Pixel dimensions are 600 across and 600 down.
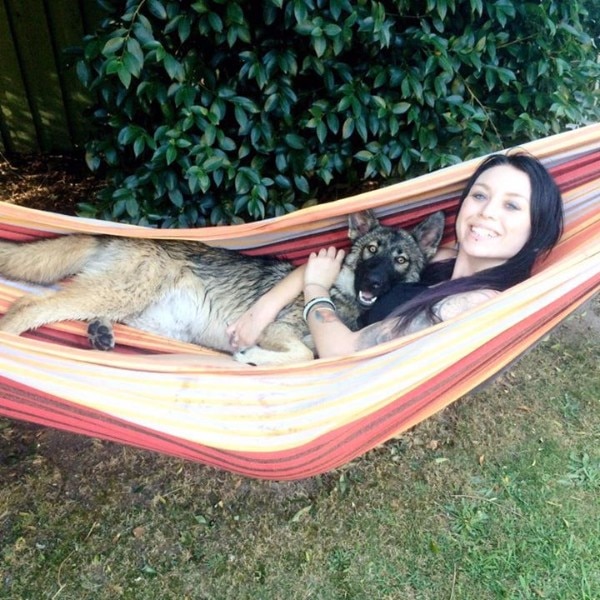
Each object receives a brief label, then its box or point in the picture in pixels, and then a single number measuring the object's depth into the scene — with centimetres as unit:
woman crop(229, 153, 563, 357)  222
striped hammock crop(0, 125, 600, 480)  185
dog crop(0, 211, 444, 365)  259
